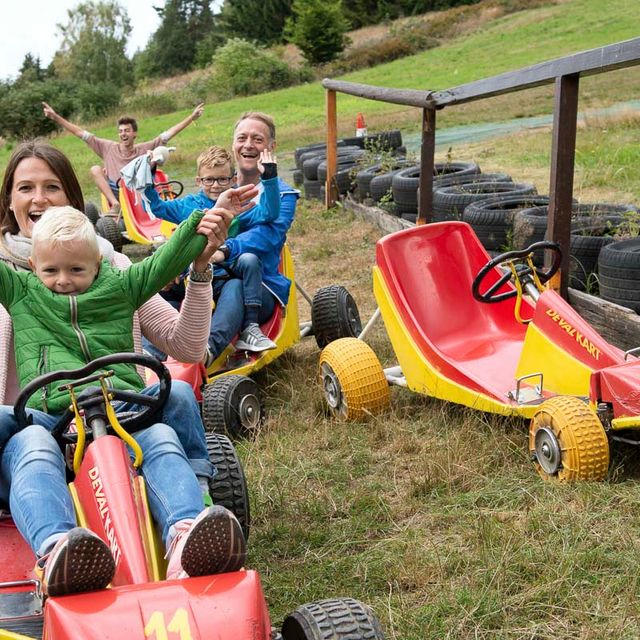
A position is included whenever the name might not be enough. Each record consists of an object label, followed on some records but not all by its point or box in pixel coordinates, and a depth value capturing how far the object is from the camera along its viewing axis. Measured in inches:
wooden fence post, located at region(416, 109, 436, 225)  265.3
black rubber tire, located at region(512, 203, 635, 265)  214.2
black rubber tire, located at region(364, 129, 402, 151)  450.0
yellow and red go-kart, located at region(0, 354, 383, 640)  78.0
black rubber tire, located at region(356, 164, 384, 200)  382.9
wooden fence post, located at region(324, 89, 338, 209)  413.1
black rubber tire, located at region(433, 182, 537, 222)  268.7
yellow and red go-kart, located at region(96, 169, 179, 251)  343.3
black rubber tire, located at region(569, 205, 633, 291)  200.1
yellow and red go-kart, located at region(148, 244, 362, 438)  171.0
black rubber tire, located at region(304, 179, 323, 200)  450.9
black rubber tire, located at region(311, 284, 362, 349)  214.2
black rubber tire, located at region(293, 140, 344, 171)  508.4
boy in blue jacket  193.2
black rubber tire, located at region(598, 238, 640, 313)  178.3
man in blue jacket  196.1
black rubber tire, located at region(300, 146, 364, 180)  452.8
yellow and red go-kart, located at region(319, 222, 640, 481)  133.8
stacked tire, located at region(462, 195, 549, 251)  238.4
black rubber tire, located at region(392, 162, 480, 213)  322.7
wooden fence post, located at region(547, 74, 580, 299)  187.3
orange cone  517.8
